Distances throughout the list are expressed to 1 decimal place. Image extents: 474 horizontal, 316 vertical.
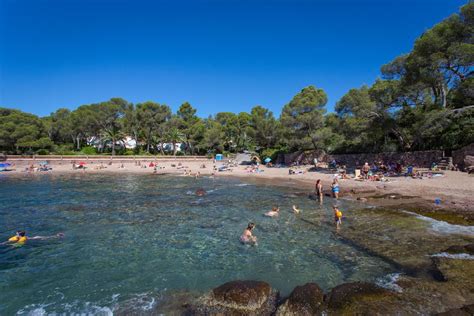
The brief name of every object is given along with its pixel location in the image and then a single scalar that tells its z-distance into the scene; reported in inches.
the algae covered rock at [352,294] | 233.1
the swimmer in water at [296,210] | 638.5
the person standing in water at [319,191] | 767.1
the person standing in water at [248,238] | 437.9
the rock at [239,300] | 239.6
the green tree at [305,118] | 1721.2
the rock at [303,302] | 229.8
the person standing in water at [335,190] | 800.3
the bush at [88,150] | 2608.3
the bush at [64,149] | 2368.4
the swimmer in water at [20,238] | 454.0
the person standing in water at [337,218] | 502.6
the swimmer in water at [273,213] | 614.6
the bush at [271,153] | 2130.7
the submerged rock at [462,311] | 203.2
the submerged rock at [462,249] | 346.4
